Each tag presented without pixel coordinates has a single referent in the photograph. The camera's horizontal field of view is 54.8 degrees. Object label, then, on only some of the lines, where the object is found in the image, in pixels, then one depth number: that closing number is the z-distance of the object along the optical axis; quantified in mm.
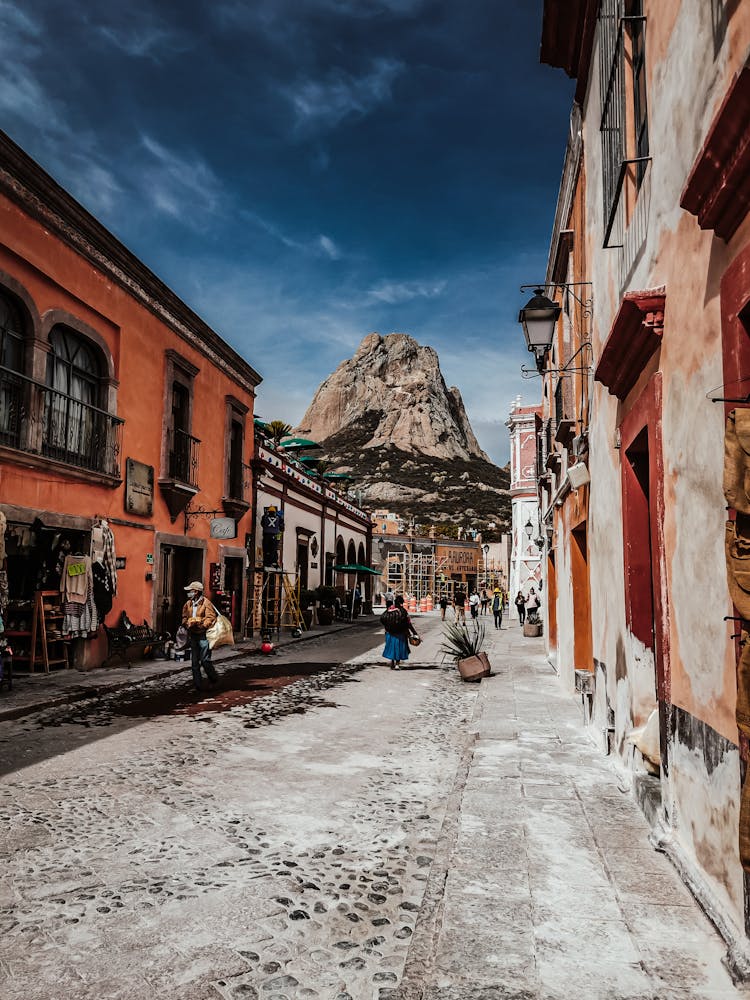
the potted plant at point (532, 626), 21938
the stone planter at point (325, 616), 26547
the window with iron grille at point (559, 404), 10016
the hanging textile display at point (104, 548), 12500
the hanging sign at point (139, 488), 13977
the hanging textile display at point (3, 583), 9602
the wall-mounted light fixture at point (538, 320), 8125
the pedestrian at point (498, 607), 26681
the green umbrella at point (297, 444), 27422
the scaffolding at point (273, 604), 20531
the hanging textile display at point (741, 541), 2510
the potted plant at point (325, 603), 26609
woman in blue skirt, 14266
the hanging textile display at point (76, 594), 11797
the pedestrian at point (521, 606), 27500
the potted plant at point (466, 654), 12367
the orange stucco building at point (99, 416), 11031
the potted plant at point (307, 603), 24300
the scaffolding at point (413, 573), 48469
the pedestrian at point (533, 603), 25281
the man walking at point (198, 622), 10422
